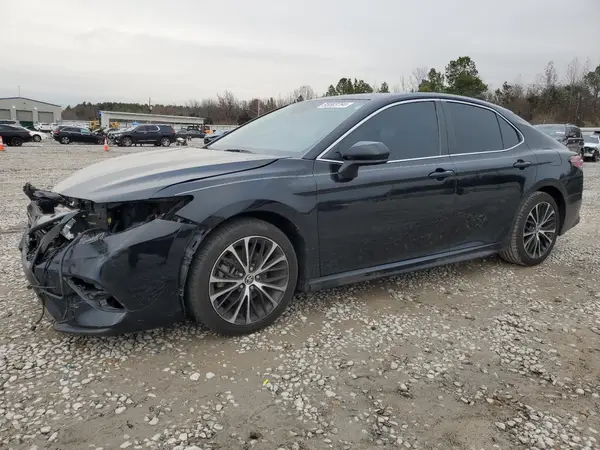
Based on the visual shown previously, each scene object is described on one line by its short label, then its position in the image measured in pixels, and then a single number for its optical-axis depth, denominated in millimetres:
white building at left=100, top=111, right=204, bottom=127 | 86188
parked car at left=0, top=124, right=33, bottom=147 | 27188
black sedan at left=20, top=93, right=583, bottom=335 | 2650
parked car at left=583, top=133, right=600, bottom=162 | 22984
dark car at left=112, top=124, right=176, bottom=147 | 33094
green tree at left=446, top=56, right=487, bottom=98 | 49250
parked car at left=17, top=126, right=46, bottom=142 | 32581
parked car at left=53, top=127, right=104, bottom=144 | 33438
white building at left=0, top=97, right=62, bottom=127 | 94956
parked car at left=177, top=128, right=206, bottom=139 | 49969
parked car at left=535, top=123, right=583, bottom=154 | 19344
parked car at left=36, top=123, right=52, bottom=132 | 62812
